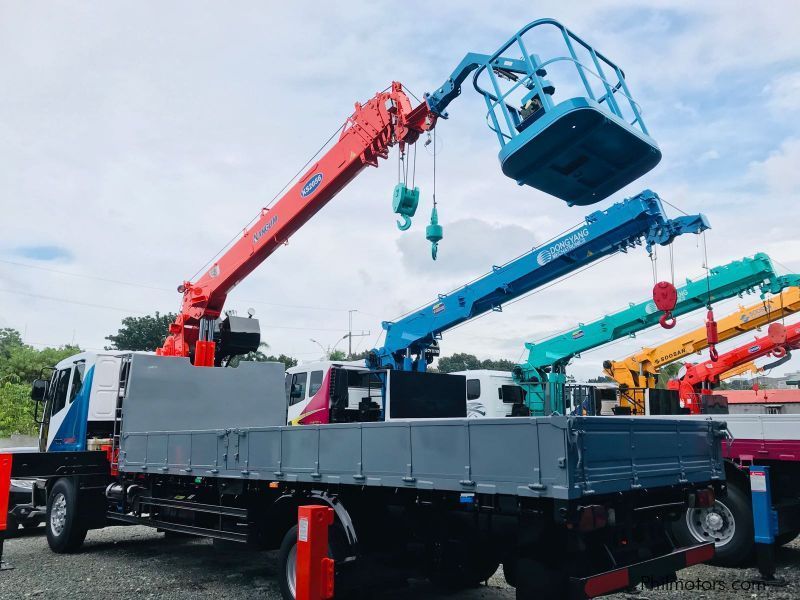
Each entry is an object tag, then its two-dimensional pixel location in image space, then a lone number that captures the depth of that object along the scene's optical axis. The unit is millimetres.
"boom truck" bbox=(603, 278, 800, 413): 18188
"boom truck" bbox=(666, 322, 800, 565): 7785
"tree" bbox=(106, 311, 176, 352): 52838
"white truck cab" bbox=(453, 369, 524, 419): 18312
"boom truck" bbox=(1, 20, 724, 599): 4738
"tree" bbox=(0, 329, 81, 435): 27703
